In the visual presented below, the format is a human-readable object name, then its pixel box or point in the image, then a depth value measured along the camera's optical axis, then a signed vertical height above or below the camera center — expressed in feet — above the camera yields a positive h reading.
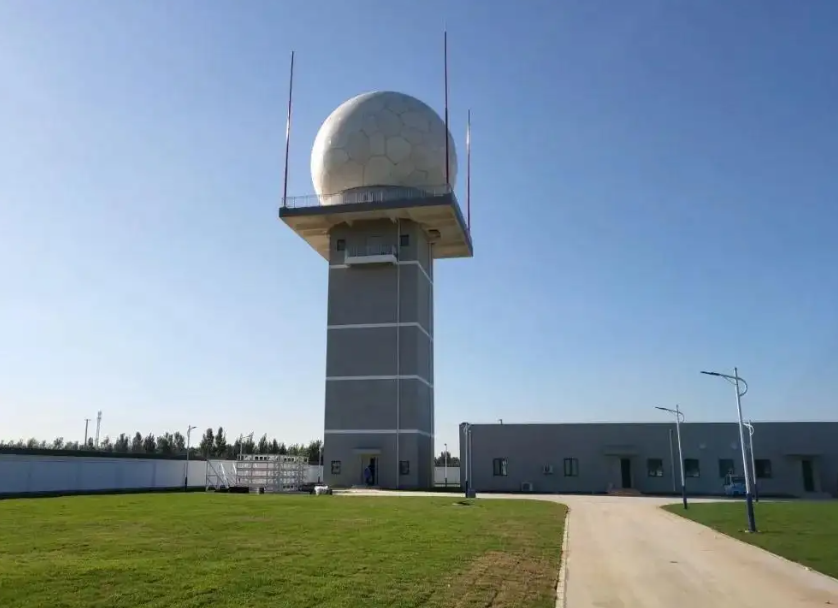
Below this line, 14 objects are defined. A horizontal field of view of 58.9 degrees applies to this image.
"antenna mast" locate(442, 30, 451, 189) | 159.84 +63.45
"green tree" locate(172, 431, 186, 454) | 367.88 +15.80
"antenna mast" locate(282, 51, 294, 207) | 166.50 +74.81
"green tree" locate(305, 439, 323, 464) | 290.56 +8.81
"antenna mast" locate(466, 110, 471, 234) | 180.86 +65.60
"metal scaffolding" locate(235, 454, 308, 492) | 148.36 +0.08
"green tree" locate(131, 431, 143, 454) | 359.83 +14.73
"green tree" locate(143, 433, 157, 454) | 351.67 +13.79
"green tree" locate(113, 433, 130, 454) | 355.38 +14.24
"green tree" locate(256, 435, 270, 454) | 322.14 +11.77
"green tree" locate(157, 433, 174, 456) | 350.60 +14.49
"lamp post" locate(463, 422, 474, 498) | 127.65 +4.42
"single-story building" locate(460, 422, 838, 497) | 164.14 +3.57
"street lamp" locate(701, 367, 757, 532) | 69.97 -1.74
